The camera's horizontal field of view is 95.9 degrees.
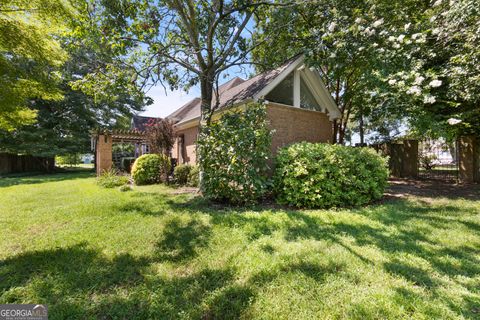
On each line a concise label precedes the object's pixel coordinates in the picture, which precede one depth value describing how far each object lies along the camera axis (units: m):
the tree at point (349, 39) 5.47
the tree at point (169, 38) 6.36
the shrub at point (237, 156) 6.04
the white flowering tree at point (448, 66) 4.07
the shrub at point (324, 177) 5.90
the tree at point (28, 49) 3.84
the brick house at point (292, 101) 8.52
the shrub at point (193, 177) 9.58
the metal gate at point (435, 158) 9.30
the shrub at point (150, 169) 10.59
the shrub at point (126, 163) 17.11
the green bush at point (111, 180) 10.11
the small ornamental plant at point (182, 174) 10.54
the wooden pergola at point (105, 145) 12.86
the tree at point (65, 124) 17.25
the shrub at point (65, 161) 31.52
